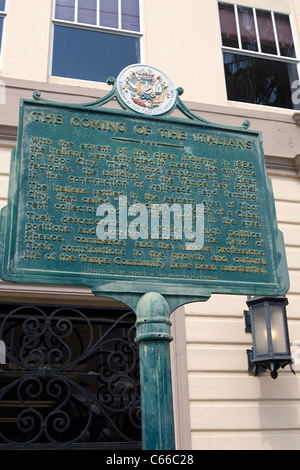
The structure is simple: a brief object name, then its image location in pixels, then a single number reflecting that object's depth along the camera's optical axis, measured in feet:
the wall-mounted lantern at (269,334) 19.71
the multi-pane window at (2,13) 25.27
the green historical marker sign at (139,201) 13.19
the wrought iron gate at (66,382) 19.83
